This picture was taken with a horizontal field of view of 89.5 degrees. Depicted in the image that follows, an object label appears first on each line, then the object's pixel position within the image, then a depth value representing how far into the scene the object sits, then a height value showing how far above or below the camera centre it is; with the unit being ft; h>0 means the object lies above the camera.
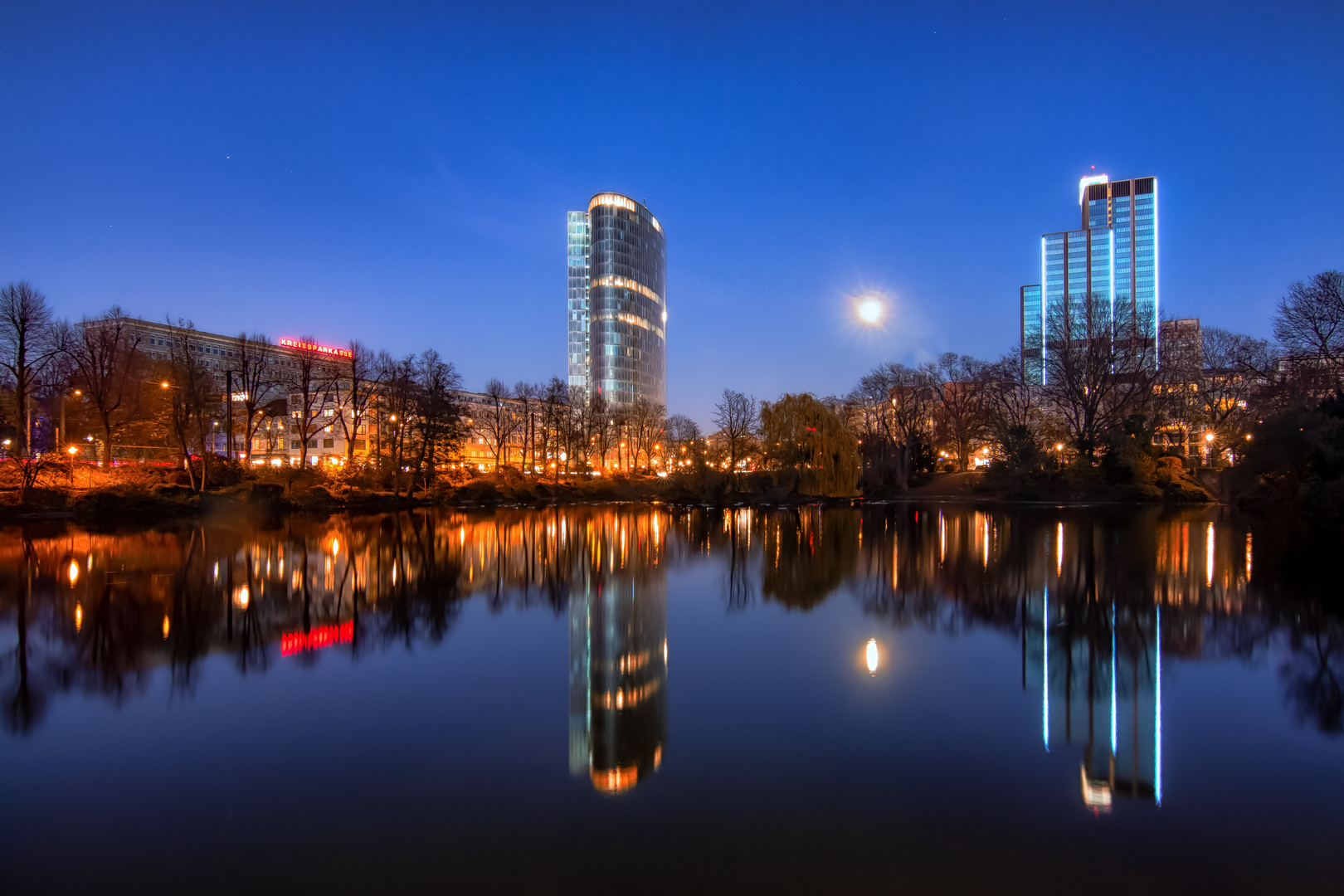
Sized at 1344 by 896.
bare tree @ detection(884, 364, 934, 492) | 181.68 +11.59
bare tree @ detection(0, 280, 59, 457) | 112.37 +20.33
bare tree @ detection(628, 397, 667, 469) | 243.19 +9.39
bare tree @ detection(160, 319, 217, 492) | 115.14 +9.87
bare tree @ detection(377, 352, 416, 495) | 138.51 +9.57
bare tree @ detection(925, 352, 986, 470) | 200.44 +16.43
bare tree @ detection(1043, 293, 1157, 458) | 153.38 +19.23
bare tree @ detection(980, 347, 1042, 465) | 153.28 +12.76
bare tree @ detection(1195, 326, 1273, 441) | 147.64 +16.78
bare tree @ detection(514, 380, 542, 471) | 194.08 +12.84
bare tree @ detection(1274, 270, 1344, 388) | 111.55 +21.65
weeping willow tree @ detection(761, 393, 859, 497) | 135.85 +1.00
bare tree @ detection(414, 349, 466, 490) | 140.05 +6.64
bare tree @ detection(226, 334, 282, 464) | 134.62 +18.88
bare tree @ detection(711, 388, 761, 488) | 189.02 +10.91
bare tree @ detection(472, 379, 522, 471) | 194.09 +10.53
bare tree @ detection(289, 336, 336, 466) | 135.85 +14.32
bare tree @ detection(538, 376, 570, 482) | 191.62 +10.34
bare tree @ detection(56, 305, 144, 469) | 122.31 +16.81
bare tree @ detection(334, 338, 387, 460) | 141.18 +16.19
